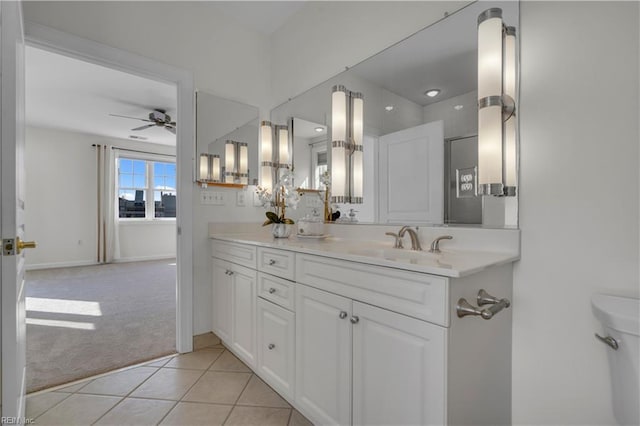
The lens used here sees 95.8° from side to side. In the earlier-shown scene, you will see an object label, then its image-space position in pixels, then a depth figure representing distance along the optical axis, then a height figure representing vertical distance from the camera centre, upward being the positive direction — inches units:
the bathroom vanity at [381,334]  36.4 -19.0
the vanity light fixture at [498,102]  48.1 +18.3
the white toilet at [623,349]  33.2 -16.5
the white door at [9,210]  40.4 +0.4
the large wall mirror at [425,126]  53.9 +18.5
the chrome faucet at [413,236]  58.8 -5.0
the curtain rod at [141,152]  238.5 +52.4
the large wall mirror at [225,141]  89.7 +23.8
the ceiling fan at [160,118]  171.3 +56.9
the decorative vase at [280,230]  82.5 -5.2
